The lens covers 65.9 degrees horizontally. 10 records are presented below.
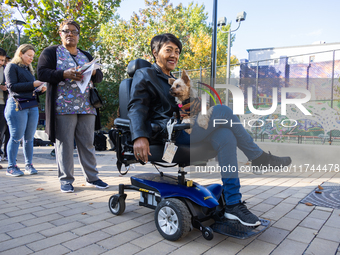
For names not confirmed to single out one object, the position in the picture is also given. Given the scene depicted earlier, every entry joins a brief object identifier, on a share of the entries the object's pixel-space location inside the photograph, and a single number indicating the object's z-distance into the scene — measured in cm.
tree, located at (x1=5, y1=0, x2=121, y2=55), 669
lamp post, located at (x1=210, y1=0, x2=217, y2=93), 520
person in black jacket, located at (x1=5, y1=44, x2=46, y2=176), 438
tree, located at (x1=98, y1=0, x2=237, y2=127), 1444
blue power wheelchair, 199
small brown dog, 224
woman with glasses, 334
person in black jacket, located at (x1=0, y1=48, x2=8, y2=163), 496
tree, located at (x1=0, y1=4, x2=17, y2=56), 1741
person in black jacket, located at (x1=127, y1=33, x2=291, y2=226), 206
